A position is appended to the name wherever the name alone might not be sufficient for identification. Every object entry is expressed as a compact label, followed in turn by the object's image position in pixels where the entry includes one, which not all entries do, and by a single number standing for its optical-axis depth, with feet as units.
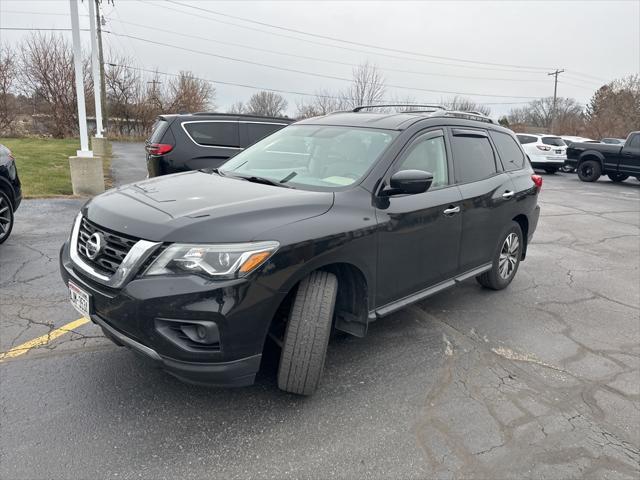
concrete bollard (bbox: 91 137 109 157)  63.15
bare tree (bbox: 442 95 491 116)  149.64
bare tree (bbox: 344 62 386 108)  104.99
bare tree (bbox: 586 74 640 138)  116.67
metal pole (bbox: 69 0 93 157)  30.89
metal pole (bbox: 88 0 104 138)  50.19
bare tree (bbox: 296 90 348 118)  126.76
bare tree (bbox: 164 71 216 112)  135.33
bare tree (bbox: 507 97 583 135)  196.38
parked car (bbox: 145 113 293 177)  25.95
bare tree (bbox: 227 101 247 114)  183.62
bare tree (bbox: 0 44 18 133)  96.89
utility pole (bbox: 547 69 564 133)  174.19
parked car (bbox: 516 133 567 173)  66.33
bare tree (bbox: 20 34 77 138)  104.22
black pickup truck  54.80
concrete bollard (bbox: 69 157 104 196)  31.99
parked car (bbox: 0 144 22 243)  18.73
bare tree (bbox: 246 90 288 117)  190.19
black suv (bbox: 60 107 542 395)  7.84
